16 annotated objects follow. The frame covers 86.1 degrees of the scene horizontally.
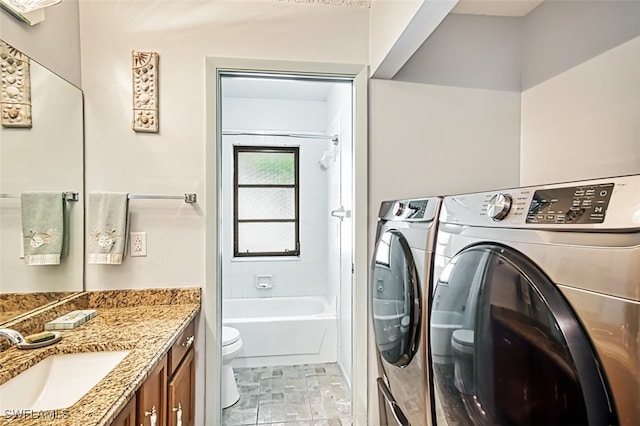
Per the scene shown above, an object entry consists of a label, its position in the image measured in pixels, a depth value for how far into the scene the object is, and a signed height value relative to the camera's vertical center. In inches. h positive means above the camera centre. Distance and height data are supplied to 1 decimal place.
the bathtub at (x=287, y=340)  116.4 -45.8
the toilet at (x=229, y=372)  92.7 -45.8
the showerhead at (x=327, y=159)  126.8 +19.0
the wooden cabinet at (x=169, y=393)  42.5 -27.7
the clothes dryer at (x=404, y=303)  48.8 -15.7
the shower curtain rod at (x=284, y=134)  131.3 +29.3
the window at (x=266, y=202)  149.1 +2.0
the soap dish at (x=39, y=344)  48.2 -19.8
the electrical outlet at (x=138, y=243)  70.7 -7.6
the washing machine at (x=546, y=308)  24.1 -8.6
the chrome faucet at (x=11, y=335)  42.9 -16.4
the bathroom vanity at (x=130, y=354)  34.3 -20.3
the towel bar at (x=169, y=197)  68.4 +1.9
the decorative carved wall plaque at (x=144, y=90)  69.8 +23.9
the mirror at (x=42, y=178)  50.7 +4.8
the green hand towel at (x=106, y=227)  66.5 -4.0
